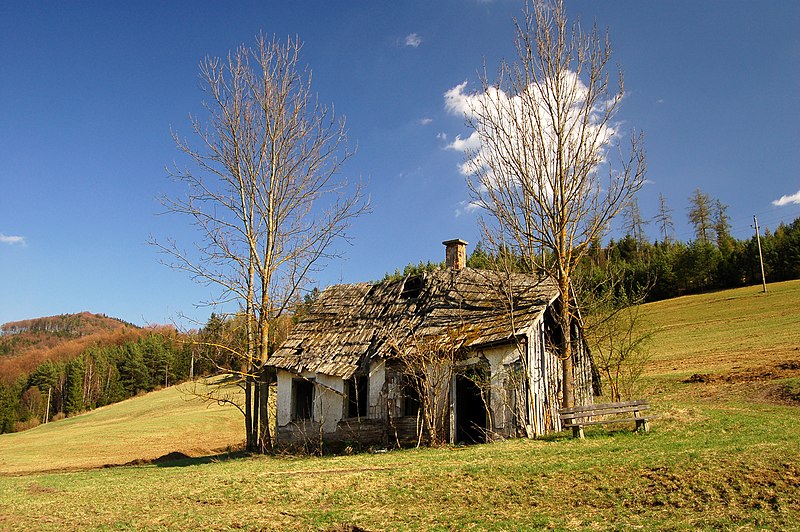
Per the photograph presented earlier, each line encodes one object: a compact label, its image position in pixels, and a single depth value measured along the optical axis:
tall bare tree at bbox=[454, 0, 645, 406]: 16.89
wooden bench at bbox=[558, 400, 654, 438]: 14.61
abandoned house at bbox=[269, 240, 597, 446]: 17.08
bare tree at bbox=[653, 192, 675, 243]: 95.12
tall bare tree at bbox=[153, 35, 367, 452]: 20.70
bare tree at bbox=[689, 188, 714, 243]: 85.94
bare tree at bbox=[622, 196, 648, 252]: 91.44
